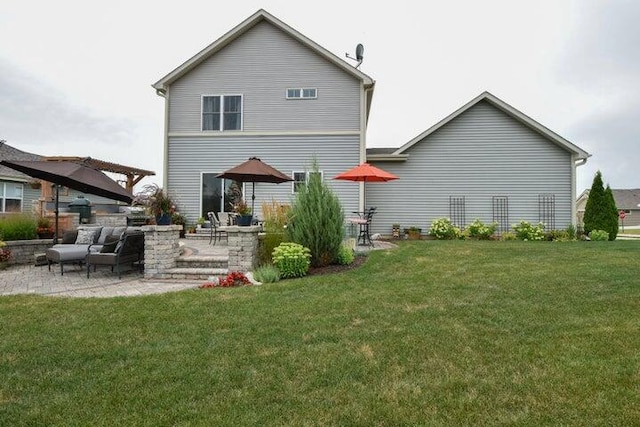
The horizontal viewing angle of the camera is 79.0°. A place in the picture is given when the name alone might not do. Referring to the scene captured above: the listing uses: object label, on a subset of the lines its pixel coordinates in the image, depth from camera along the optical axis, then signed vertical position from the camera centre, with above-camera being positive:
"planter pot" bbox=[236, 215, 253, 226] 7.81 +0.03
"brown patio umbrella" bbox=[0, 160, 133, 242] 8.31 +1.00
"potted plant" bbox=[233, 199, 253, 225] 7.82 +0.15
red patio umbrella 10.62 +1.30
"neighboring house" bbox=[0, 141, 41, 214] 19.70 +1.64
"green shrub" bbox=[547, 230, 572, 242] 13.24 -0.44
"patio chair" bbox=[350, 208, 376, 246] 10.70 -0.30
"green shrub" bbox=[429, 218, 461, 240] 13.71 -0.29
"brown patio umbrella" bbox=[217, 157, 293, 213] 8.32 +1.03
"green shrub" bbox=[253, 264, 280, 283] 6.81 -0.94
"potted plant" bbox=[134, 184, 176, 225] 10.07 +0.63
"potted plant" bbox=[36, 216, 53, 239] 10.26 -0.21
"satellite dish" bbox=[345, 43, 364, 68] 15.05 +6.54
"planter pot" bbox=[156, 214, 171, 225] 7.97 +0.03
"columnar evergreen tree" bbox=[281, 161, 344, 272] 7.78 -0.01
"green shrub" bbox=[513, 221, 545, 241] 13.34 -0.31
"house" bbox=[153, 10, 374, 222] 13.72 +3.87
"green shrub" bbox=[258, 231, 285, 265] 7.96 -0.46
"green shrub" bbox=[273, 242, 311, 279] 7.13 -0.72
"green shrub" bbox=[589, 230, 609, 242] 13.55 -0.48
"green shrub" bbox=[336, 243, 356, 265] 7.92 -0.71
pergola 13.81 +2.47
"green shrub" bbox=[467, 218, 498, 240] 13.54 -0.31
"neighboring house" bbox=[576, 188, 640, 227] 52.12 +2.10
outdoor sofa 8.06 -0.50
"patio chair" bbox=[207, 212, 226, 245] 10.97 -0.13
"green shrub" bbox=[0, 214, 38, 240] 9.40 -0.15
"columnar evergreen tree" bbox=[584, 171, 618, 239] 13.95 +0.44
